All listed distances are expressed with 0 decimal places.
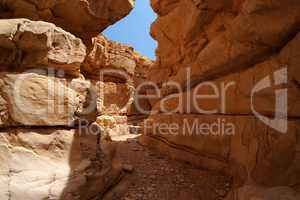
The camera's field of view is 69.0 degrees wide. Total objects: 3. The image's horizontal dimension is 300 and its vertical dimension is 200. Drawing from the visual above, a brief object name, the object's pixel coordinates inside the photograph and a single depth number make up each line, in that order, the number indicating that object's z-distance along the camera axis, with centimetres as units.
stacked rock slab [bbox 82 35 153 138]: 1268
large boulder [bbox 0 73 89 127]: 344
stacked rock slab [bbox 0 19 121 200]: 318
